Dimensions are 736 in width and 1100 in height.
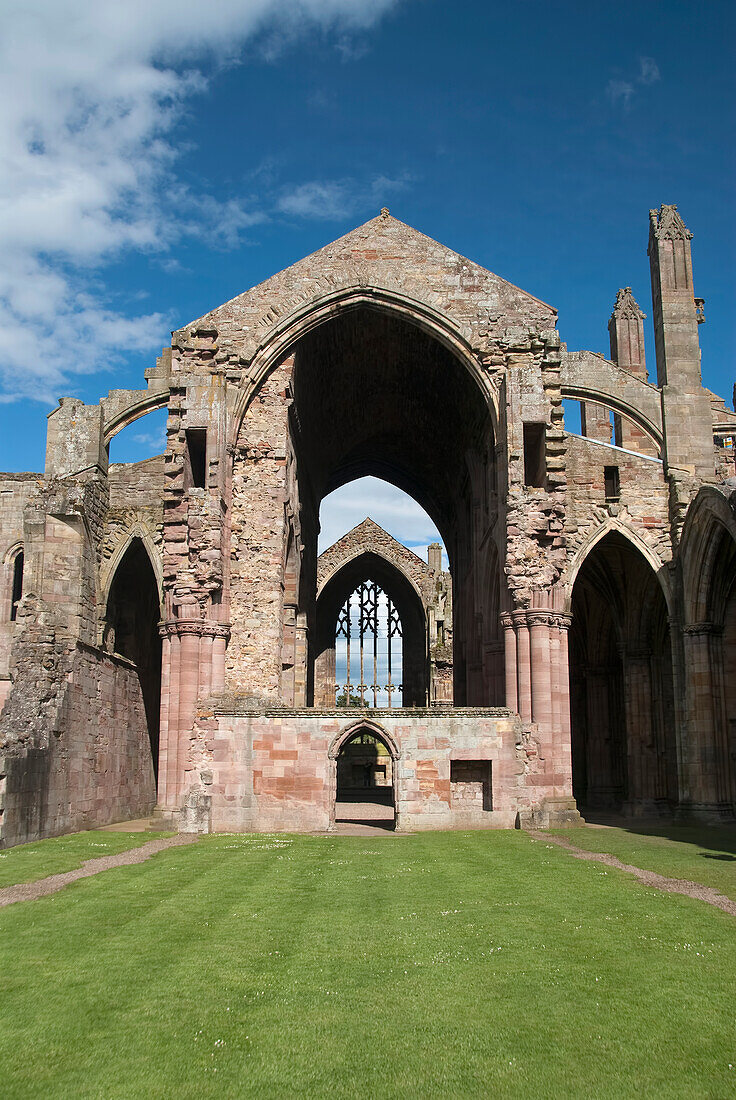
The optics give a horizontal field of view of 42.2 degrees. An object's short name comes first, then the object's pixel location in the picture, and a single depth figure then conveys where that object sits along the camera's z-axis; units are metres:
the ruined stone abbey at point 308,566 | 16.20
